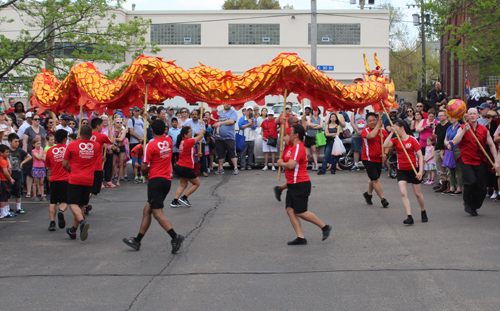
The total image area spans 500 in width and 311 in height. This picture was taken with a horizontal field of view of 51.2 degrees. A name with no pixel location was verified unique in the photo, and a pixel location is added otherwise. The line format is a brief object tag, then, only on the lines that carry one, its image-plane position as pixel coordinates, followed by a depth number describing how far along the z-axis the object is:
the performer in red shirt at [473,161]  8.66
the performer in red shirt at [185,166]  9.26
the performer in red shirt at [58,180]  8.14
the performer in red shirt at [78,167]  7.52
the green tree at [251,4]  47.38
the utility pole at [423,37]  34.87
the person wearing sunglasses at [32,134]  11.51
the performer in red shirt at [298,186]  6.98
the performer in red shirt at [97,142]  8.23
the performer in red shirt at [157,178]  6.71
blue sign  24.22
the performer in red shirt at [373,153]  9.56
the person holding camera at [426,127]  12.88
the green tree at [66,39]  17.25
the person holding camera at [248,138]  15.56
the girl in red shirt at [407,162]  8.13
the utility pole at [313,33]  21.45
